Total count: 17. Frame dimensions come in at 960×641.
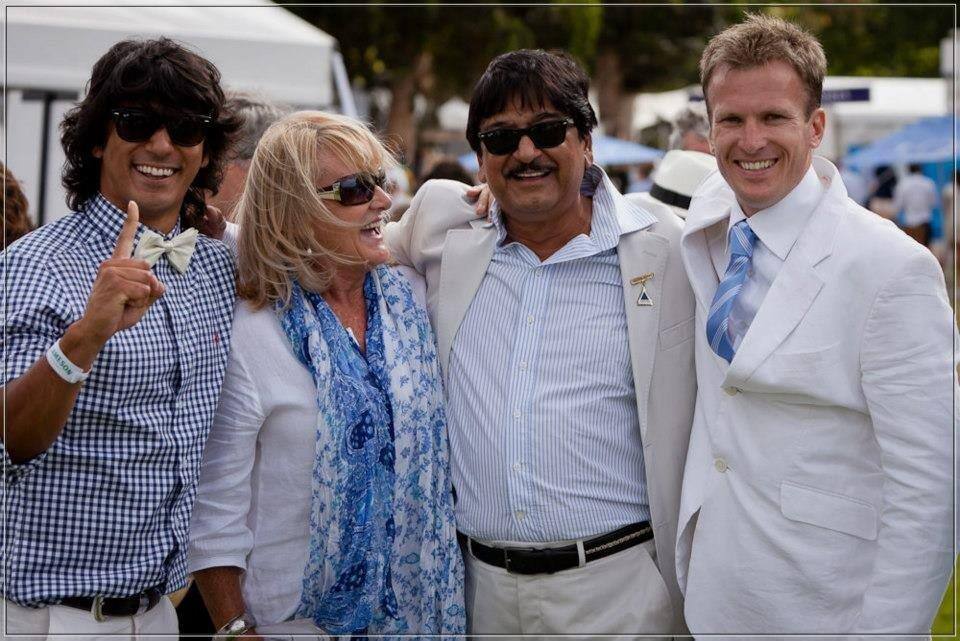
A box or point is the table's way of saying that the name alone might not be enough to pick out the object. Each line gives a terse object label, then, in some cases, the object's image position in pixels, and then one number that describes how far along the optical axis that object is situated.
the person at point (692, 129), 5.79
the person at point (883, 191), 17.69
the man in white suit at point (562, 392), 3.14
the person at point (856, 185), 17.61
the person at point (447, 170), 7.80
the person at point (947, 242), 15.04
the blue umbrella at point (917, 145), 15.48
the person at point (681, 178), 4.97
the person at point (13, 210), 3.88
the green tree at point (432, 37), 19.84
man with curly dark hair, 2.52
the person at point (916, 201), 16.23
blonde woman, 3.01
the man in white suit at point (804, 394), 2.64
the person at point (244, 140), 4.38
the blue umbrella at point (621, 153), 18.55
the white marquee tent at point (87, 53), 6.64
